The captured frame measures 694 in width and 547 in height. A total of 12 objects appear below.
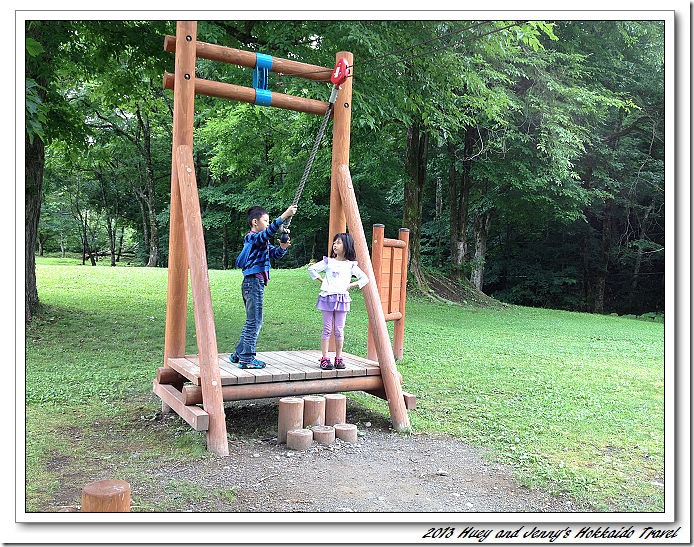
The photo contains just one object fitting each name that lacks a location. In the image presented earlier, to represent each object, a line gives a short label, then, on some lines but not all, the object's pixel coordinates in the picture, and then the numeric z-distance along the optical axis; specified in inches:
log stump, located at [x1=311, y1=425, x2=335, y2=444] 193.8
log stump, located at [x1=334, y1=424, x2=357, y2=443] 197.8
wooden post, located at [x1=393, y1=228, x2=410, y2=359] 315.6
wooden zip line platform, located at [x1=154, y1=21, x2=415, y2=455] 192.1
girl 216.2
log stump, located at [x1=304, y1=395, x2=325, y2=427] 201.9
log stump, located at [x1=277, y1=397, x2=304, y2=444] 194.5
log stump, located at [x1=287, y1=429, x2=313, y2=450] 189.0
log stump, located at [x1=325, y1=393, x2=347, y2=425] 207.0
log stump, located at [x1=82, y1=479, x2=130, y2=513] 102.8
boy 207.2
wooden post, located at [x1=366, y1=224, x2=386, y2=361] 291.6
